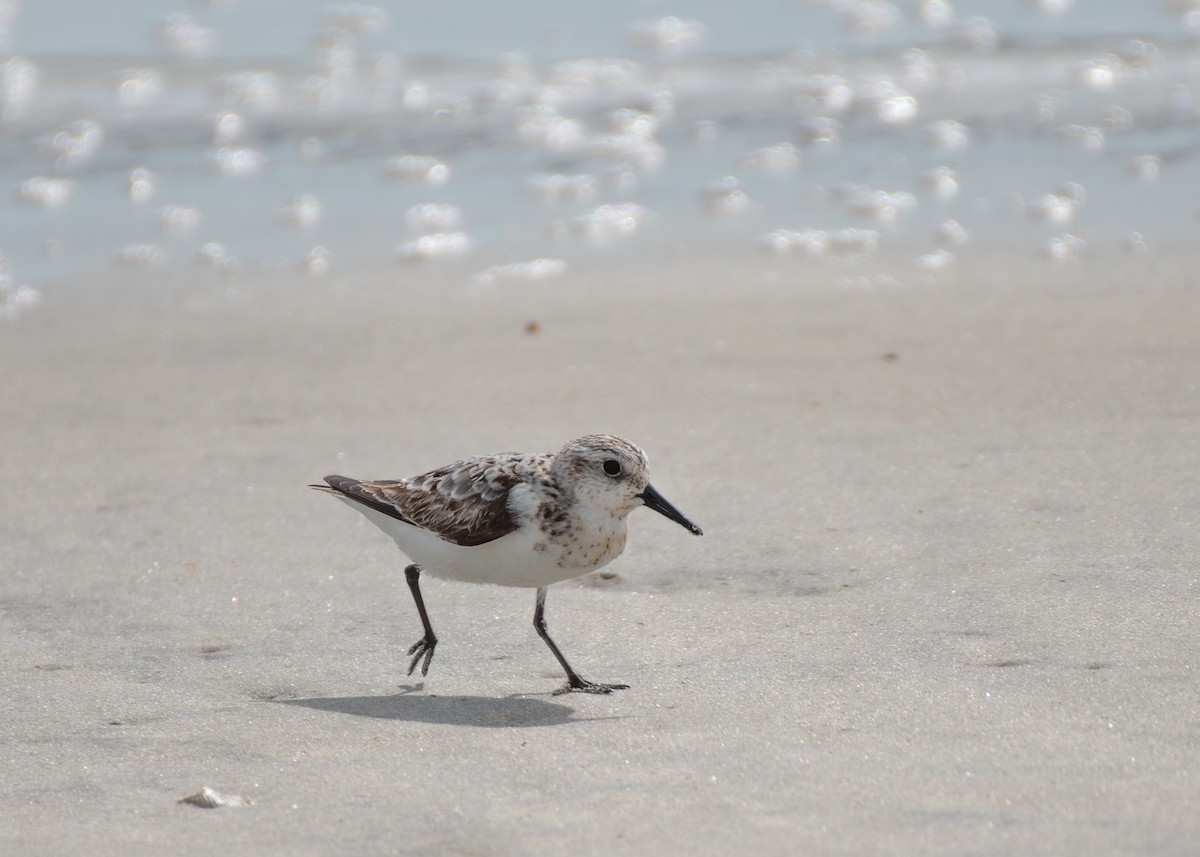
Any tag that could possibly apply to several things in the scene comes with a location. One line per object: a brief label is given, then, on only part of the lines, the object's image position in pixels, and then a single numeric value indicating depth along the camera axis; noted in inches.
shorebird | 331.3
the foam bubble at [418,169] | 884.6
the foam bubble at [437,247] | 725.9
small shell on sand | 266.5
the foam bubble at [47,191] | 846.5
